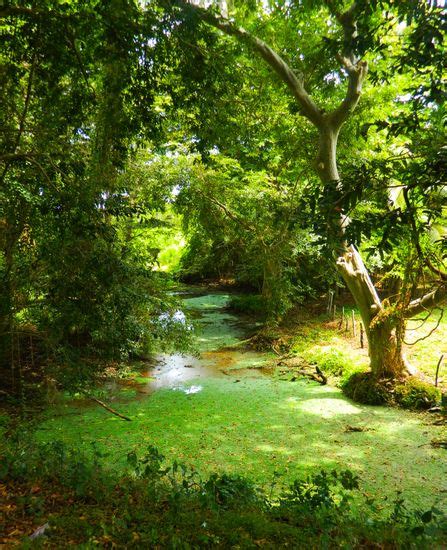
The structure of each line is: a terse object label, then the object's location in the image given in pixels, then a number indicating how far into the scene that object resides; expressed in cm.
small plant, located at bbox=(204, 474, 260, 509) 250
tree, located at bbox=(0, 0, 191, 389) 294
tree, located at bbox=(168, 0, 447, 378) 456
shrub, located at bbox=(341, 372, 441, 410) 507
